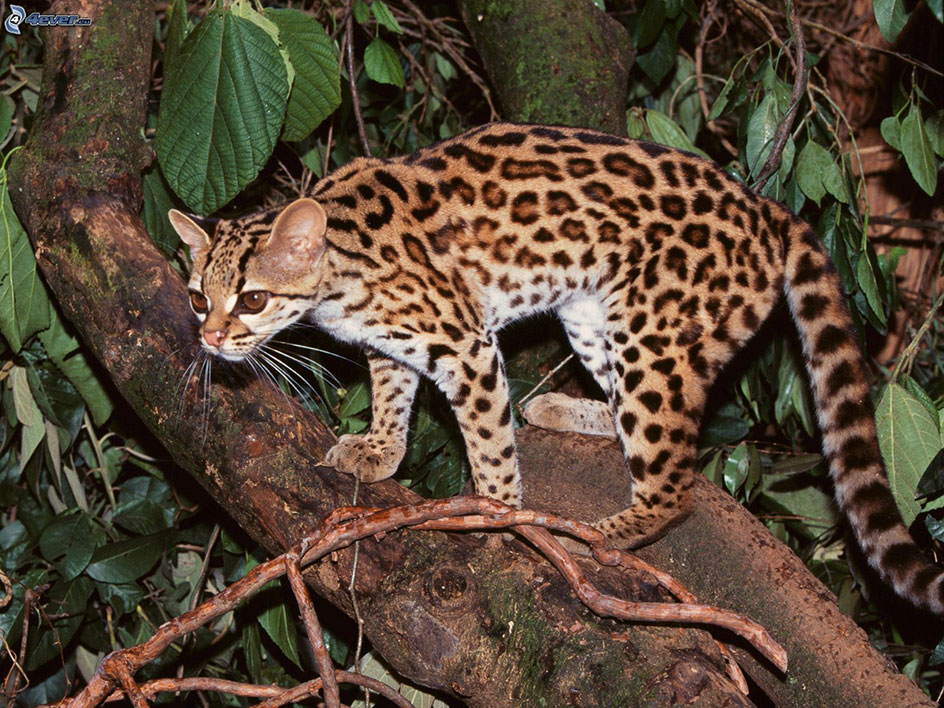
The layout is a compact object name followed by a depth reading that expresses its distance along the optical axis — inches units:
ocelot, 128.4
